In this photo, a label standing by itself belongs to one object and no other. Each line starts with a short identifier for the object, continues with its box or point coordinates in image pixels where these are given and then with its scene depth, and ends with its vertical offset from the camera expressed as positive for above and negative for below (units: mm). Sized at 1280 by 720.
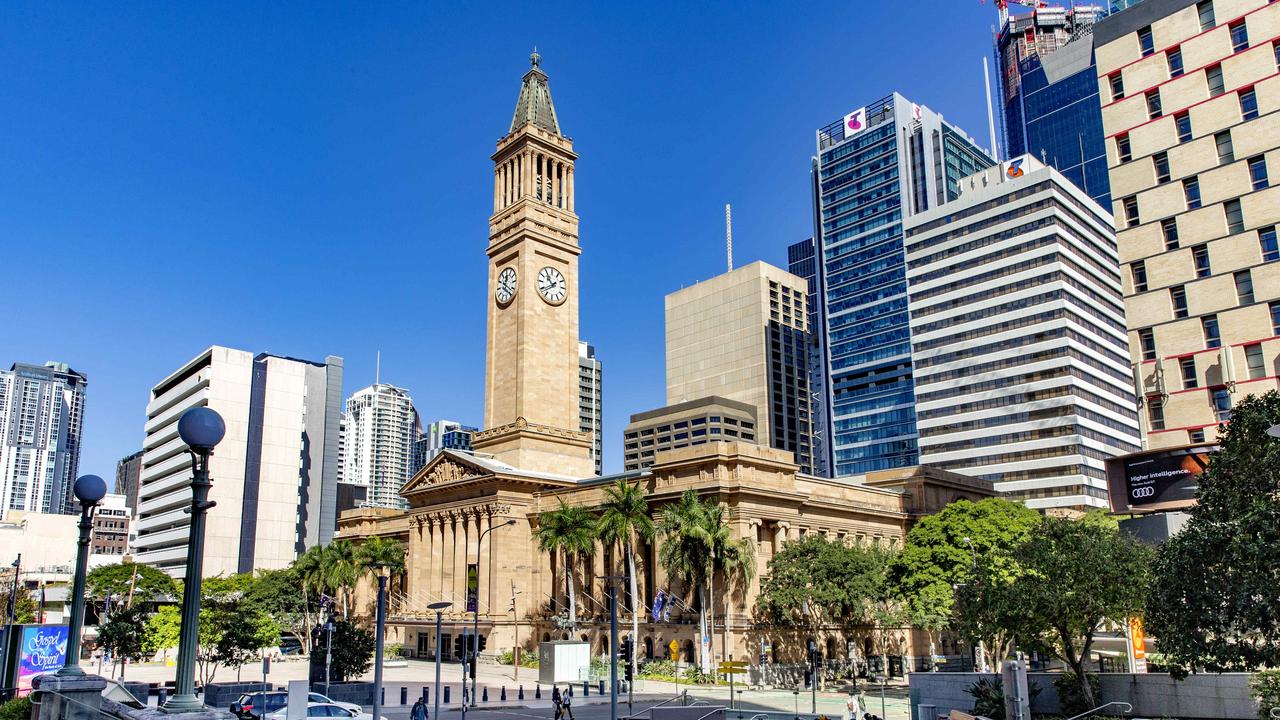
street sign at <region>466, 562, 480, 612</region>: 57119 +202
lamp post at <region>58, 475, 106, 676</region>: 22094 +838
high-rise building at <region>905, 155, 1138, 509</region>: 133750 +35149
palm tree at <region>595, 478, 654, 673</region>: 69000 +4574
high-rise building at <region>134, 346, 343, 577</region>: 148000 +19641
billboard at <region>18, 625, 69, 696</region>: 32938 -2033
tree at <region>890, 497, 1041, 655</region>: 67250 +2249
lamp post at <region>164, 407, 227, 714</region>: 15086 +649
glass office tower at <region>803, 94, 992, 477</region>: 172500 +59460
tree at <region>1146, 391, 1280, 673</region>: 24641 +424
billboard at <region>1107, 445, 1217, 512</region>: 42562 +4558
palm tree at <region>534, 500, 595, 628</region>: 74562 +4214
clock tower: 94062 +28527
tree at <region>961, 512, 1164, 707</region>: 36562 -328
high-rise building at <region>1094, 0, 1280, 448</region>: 40656 +16440
